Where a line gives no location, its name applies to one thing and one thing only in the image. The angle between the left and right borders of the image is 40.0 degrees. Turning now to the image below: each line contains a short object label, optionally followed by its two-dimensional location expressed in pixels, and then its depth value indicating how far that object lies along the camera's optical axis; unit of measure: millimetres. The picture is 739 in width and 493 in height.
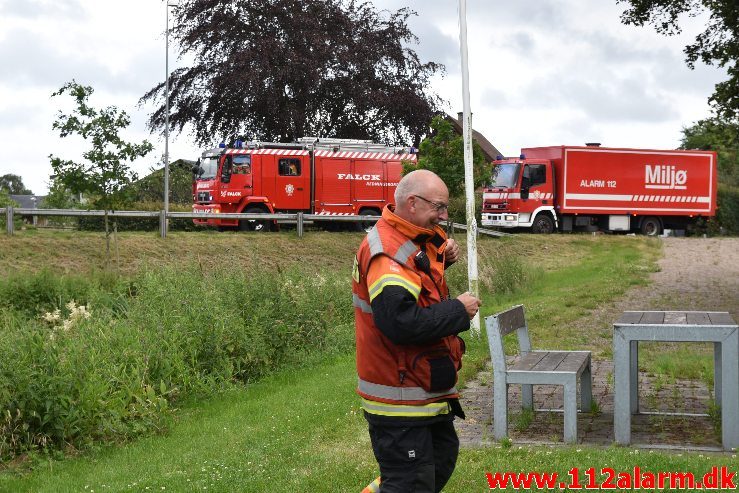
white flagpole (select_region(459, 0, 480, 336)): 13516
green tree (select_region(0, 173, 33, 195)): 106338
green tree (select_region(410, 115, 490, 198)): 23422
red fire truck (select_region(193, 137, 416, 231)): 32344
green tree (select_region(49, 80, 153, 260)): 23641
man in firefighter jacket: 4438
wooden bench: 7199
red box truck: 34375
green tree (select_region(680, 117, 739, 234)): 15914
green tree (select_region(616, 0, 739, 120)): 15984
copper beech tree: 38031
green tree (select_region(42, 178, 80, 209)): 42281
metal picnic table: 6906
